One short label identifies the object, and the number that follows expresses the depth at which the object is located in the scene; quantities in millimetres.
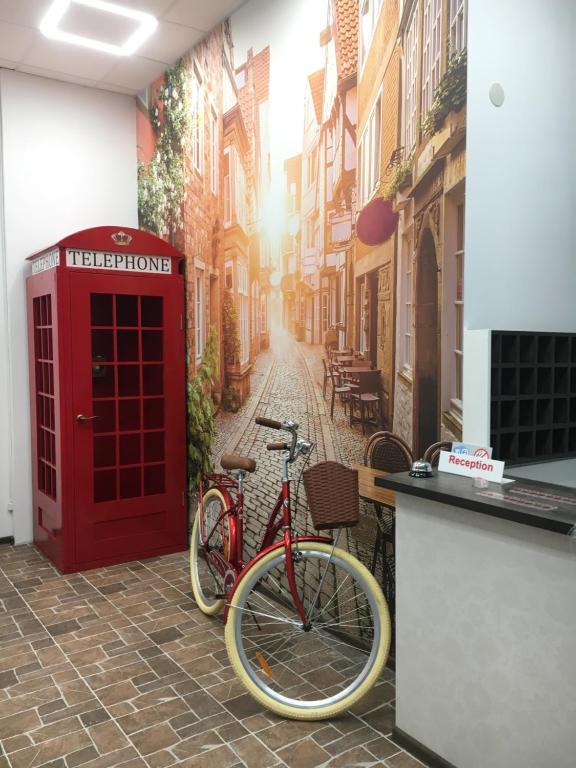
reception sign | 2252
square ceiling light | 3756
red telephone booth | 4137
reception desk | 1845
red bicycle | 2557
